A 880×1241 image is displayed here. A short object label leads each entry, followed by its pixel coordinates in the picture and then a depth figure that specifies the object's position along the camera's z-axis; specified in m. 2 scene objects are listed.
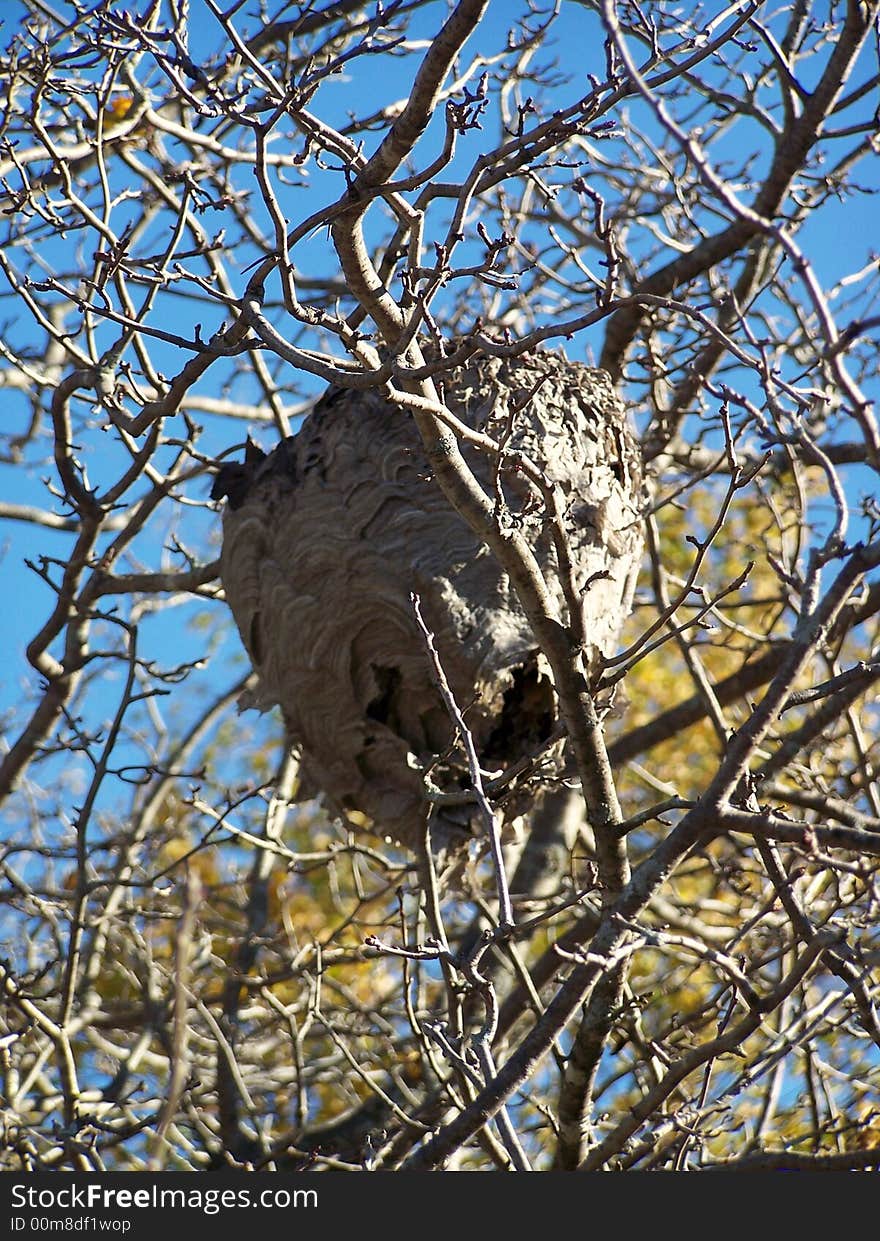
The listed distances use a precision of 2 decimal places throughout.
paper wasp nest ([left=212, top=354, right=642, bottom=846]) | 8.71
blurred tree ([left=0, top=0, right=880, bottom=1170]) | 5.46
